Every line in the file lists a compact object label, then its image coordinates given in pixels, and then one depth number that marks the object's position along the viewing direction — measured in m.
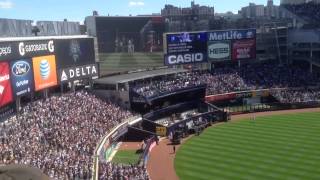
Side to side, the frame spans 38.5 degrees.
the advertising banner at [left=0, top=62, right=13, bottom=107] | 30.20
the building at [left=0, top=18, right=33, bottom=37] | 34.39
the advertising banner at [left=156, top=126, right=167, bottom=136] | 42.73
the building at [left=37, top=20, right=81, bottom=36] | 41.16
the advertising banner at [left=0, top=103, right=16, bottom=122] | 30.50
